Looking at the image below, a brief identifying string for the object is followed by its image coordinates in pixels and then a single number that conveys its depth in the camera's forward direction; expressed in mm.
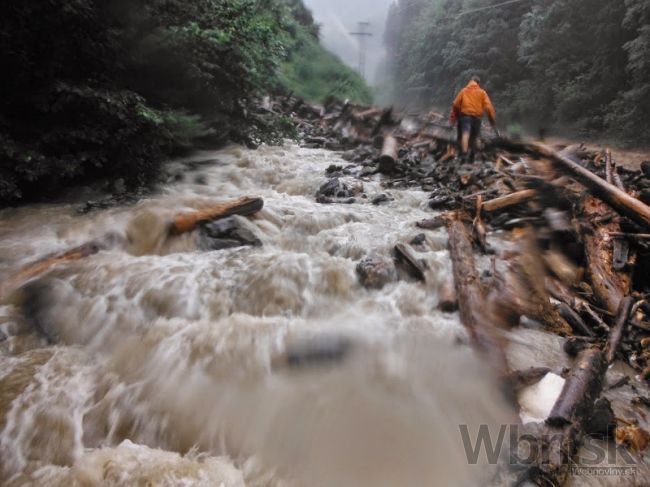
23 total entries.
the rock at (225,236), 4352
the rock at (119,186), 5528
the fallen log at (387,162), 7781
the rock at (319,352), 2721
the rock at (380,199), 6170
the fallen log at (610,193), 3756
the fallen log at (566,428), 1794
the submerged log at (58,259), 3303
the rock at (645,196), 4154
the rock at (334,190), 6418
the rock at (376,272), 3670
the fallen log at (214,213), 4477
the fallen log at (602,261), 3227
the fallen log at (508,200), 4878
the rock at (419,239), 4438
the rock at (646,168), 4971
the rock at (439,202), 5766
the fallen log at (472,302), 2744
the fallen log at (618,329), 2686
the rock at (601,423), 2031
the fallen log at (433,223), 4910
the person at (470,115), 7668
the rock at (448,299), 3334
